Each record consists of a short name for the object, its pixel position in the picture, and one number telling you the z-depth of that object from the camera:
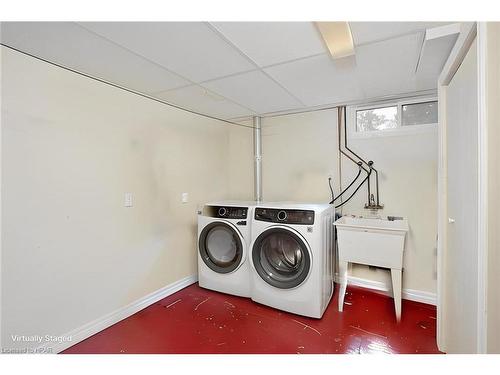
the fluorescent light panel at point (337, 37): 1.18
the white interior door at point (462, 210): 1.02
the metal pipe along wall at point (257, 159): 3.03
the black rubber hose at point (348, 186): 2.54
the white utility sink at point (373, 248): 1.92
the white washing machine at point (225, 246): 2.33
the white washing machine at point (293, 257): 1.95
